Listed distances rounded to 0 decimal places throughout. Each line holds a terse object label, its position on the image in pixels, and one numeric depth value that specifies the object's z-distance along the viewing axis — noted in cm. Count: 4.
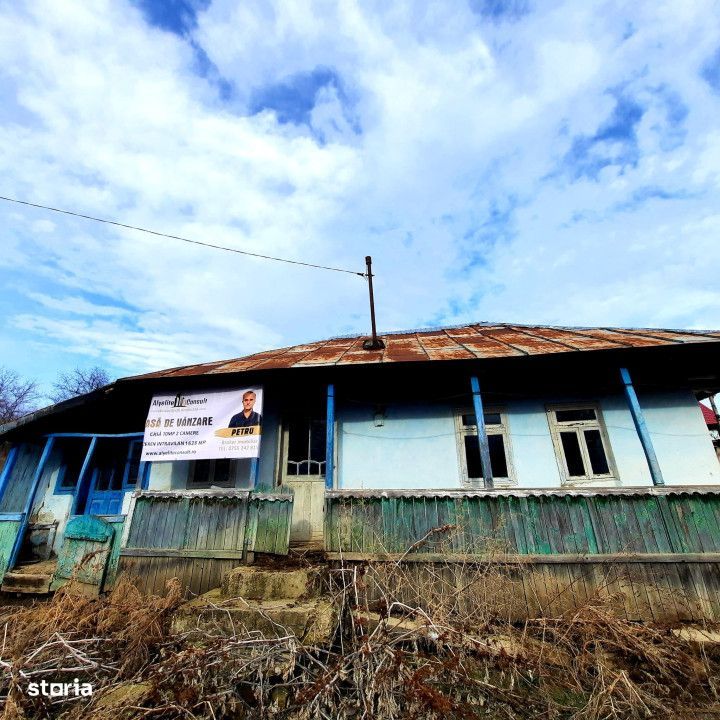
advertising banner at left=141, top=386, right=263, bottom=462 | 649
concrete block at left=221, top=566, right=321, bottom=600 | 454
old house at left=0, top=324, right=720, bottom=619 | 514
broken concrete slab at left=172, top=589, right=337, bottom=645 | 379
